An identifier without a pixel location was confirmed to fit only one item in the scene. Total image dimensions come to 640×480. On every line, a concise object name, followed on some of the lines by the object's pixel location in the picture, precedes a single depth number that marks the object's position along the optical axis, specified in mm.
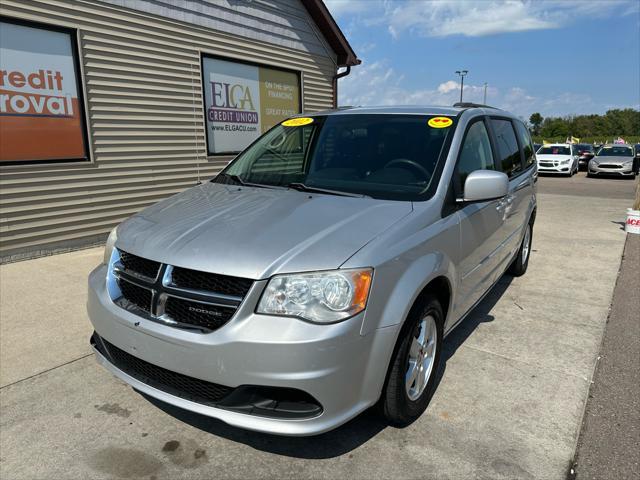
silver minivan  2121
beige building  5930
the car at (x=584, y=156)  25859
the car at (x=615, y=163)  21141
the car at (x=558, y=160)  21734
